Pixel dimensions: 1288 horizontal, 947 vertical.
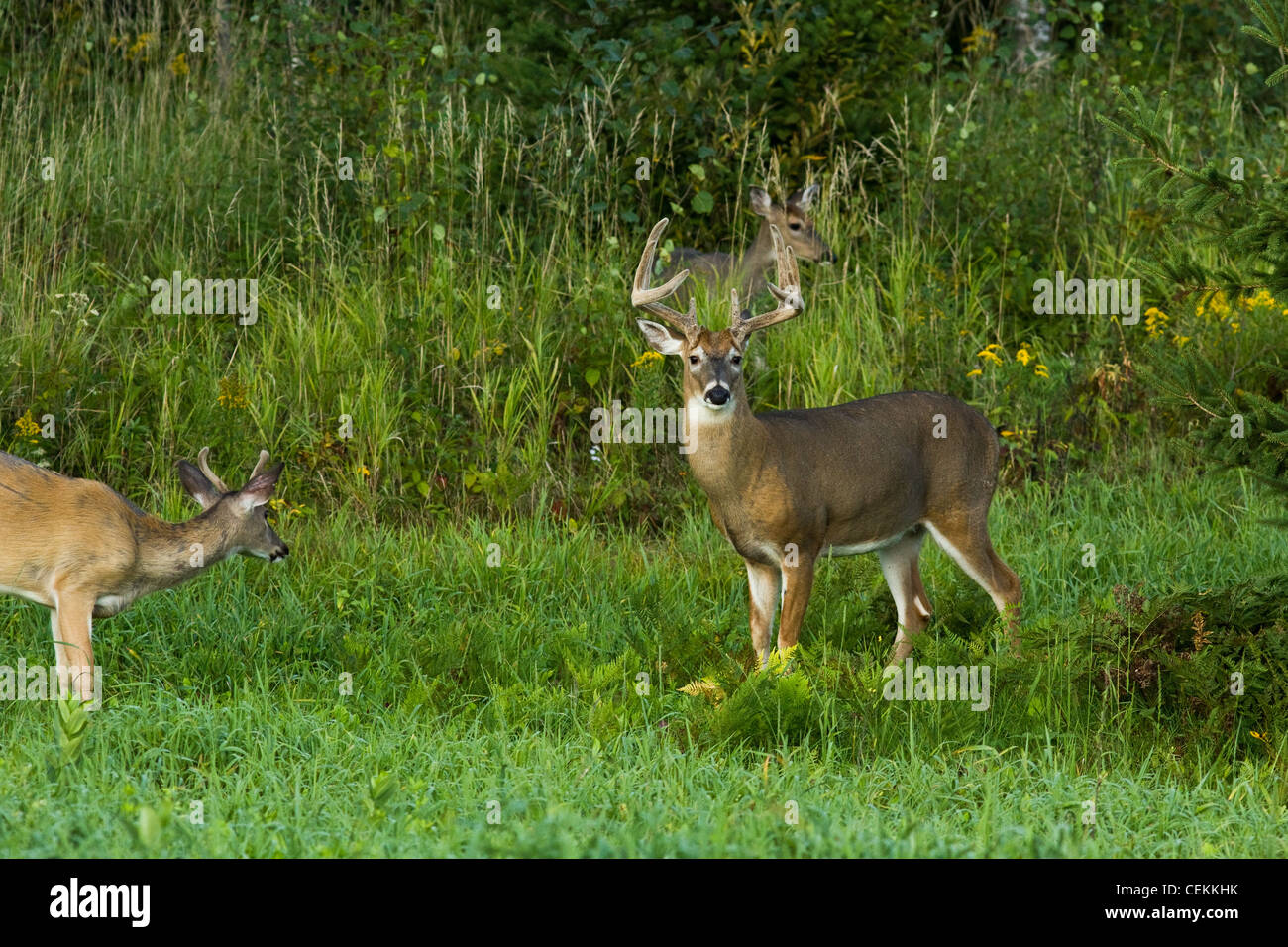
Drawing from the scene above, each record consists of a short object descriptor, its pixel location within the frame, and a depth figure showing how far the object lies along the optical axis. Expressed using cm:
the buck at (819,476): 645
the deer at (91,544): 563
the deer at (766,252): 961
